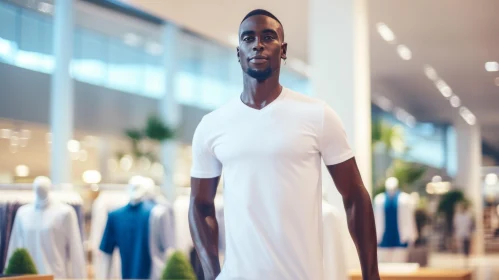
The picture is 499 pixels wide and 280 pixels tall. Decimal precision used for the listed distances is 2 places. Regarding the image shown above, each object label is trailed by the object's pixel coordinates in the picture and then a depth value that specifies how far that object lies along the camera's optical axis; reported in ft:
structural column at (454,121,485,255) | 88.74
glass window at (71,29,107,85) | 40.96
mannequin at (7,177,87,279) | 22.44
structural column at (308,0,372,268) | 24.02
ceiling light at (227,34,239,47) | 35.64
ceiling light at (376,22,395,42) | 39.81
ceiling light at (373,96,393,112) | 73.56
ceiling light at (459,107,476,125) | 82.19
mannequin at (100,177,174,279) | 24.70
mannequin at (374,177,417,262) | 38.58
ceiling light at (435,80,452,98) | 64.25
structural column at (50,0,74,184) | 37.73
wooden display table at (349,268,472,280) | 17.15
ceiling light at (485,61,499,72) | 53.09
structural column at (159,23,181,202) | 48.47
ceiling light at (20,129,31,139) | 36.14
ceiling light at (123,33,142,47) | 46.98
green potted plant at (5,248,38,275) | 17.40
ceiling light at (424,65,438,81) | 56.07
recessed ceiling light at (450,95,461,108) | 73.00
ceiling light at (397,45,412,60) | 47.16
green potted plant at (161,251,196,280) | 19.15
